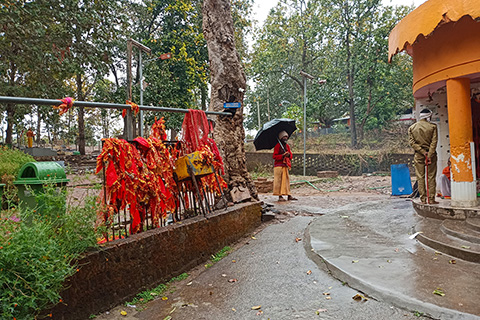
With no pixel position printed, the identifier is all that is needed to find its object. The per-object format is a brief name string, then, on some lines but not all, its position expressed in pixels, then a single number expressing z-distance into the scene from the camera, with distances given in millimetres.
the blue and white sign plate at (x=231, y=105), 6586
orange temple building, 5625
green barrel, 3420
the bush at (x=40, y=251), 2314
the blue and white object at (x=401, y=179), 11350
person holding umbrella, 10242
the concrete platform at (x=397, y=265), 3018
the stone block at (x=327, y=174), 20938
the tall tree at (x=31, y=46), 13547
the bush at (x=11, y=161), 9422
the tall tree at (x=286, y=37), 29250
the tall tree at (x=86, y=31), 15250
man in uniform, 6645
